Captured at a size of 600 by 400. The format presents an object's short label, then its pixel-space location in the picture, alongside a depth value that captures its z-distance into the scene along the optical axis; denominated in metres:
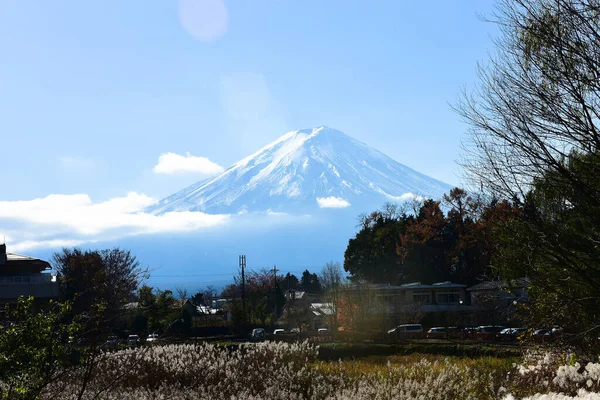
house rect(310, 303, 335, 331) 64.76
